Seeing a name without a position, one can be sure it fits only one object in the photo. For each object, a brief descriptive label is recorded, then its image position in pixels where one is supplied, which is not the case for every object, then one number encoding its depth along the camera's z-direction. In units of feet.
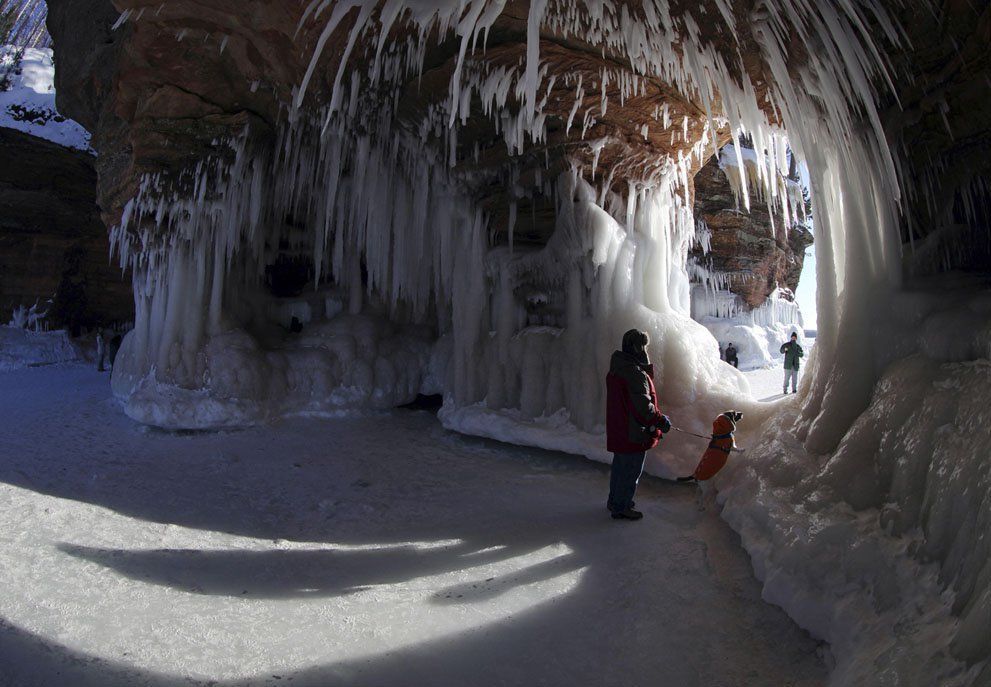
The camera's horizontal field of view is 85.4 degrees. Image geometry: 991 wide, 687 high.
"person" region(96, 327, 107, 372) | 45.32
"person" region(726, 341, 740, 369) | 48.08
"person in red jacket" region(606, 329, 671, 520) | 12.49
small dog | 14.30
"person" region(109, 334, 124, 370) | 45.63
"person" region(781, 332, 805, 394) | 31.89
